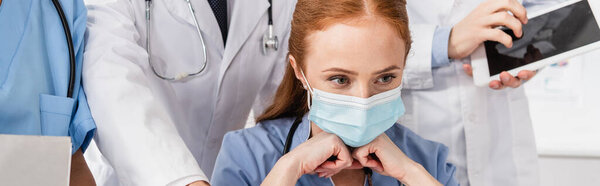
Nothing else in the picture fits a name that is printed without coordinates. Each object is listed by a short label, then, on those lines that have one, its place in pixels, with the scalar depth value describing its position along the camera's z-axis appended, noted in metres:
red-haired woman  1.21
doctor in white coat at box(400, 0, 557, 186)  1.55
